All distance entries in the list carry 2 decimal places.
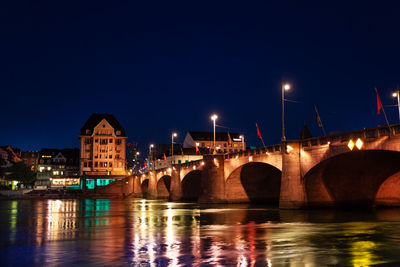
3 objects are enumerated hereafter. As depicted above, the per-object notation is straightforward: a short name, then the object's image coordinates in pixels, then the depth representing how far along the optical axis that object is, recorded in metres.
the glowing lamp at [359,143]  37.99
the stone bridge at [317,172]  40.50
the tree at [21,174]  138.75
